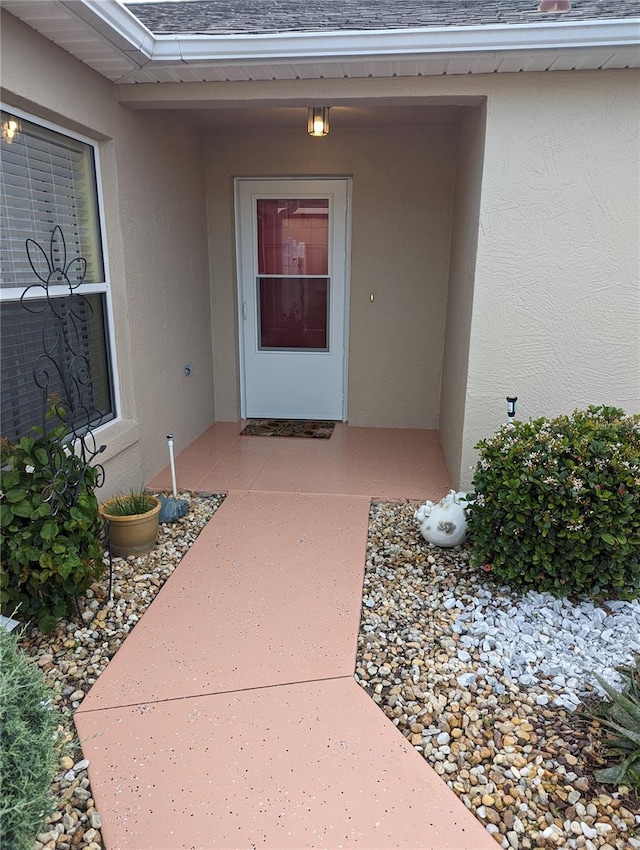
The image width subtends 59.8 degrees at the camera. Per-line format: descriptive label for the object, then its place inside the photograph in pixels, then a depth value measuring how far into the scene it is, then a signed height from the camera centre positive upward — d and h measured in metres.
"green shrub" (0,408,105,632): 2.39 -1.12
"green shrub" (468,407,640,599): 2.63 -1.08
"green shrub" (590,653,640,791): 1.86 -1.58
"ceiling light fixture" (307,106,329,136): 4.38 +1.17
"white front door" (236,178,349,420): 5.38 -0.22
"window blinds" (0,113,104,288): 2.77 +0.39
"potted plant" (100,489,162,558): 3.24 -1.42
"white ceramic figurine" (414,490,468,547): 3.29 -1.42
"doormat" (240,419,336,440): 5.49 -1.52
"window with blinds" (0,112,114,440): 2.78 +0.12
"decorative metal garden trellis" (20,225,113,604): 2.57 -0.52
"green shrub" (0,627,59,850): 1.39 -1.26
